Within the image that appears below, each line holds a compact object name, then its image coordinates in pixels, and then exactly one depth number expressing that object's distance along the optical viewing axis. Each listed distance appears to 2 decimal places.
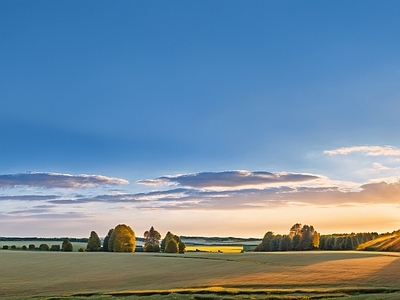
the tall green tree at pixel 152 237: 113.94
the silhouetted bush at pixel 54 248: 113.44
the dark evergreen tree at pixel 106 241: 108.44
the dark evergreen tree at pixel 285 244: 136.38
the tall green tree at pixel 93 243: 110.56
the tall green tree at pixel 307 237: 133.00
